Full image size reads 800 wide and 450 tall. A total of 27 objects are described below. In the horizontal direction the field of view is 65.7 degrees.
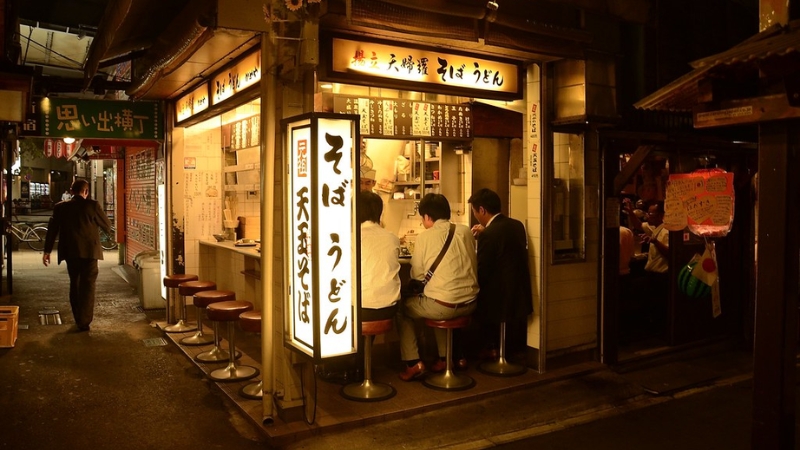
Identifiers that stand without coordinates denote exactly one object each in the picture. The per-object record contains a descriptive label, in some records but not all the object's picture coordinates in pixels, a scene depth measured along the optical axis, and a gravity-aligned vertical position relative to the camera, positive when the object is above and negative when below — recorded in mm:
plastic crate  9469 -1871
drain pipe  6336 -54
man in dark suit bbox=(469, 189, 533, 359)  7852 -857
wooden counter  10146 -1164
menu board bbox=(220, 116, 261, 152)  9852 +1198
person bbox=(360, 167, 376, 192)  10000 +386
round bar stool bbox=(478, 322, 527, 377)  8047 -2186
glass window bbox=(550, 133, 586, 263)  8352 +55
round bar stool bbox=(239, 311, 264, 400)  7285 -1485
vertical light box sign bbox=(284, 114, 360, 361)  5723 -260
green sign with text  10695 +1534
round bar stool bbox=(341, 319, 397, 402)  6996 -2177
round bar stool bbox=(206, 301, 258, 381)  7969 -1521
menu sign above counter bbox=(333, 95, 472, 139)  8797 +1277
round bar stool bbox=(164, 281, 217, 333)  9594 -1290
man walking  10562 -700
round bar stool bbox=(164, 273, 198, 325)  10469 -1278
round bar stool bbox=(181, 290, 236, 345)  8789 -1326
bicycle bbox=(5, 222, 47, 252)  25339 -1227
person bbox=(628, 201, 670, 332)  9711 -1235
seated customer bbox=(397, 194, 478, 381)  7410 -918
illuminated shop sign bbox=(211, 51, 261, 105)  7191 +1612
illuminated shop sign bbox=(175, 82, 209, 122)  9468 +1653
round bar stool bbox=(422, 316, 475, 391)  7457 -2171
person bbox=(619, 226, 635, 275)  9297 -719
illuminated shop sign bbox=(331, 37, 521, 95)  6730 +1597
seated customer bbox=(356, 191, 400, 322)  7051 -748
